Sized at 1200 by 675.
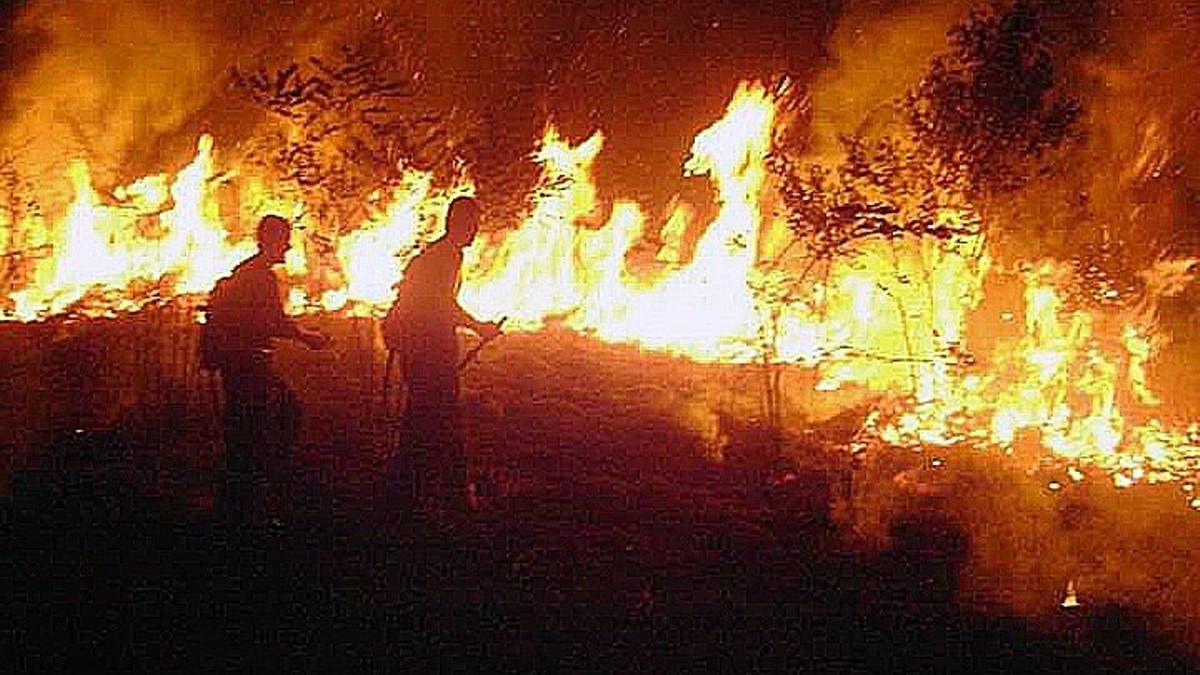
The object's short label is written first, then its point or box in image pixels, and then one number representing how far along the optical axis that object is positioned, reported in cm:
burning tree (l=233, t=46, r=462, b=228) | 1227
